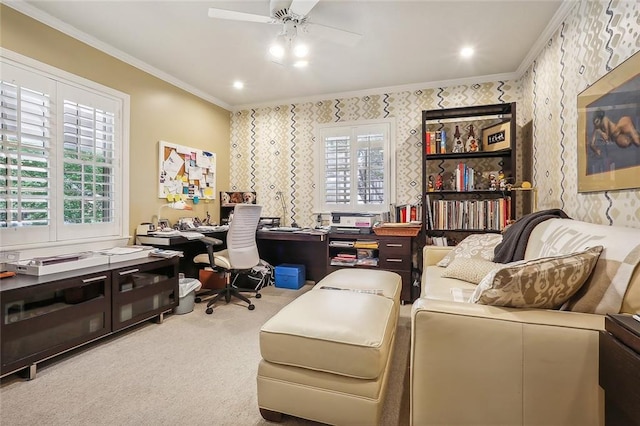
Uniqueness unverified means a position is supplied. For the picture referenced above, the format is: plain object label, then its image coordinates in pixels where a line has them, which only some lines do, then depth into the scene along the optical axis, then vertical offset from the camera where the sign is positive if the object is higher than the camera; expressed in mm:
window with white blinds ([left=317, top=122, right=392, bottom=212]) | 3867 +598
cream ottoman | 1296 -665
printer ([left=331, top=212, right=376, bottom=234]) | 3510 -108
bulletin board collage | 3444 +499
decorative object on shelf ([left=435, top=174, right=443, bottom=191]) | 3469 +332
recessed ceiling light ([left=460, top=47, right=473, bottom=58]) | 2876 +1540
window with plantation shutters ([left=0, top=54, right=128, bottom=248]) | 2188 +436
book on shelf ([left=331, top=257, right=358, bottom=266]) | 3521 -555
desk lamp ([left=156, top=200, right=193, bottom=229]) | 3365 +87
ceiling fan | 2009 +1355
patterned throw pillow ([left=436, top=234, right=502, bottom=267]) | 2557 -303
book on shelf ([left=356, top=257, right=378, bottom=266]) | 3443 -544
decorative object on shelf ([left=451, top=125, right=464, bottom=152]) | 3404 +786
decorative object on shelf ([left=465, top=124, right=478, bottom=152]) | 3373 +775
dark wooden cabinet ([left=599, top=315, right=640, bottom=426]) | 803 -439
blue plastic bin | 3807 -785
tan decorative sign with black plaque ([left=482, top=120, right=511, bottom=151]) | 3078 +806
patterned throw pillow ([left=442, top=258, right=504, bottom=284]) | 2256 -421
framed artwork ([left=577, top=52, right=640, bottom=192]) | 1568 +472
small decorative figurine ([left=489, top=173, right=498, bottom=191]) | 3229 +330
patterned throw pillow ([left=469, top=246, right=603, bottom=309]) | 1105 -251
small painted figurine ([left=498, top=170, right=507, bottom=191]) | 3158 +323
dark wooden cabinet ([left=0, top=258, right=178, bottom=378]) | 1742 -626
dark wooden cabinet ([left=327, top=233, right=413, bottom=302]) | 3264 -454
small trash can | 2900 -792
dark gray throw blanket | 2188 -169
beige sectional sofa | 1002 -492
